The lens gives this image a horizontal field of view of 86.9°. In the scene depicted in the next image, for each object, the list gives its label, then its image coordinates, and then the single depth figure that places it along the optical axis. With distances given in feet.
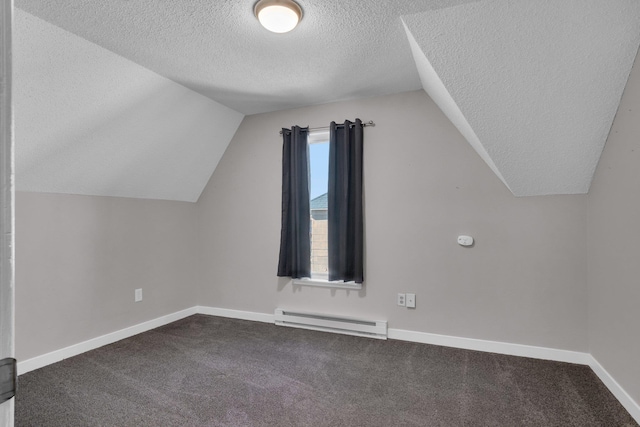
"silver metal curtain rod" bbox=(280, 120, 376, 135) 10.27
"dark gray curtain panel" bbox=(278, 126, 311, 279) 10.96
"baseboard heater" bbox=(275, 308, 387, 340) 9.92
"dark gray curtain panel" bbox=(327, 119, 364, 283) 10.18
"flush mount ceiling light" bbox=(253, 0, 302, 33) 5.78
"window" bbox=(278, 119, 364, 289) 10.23
